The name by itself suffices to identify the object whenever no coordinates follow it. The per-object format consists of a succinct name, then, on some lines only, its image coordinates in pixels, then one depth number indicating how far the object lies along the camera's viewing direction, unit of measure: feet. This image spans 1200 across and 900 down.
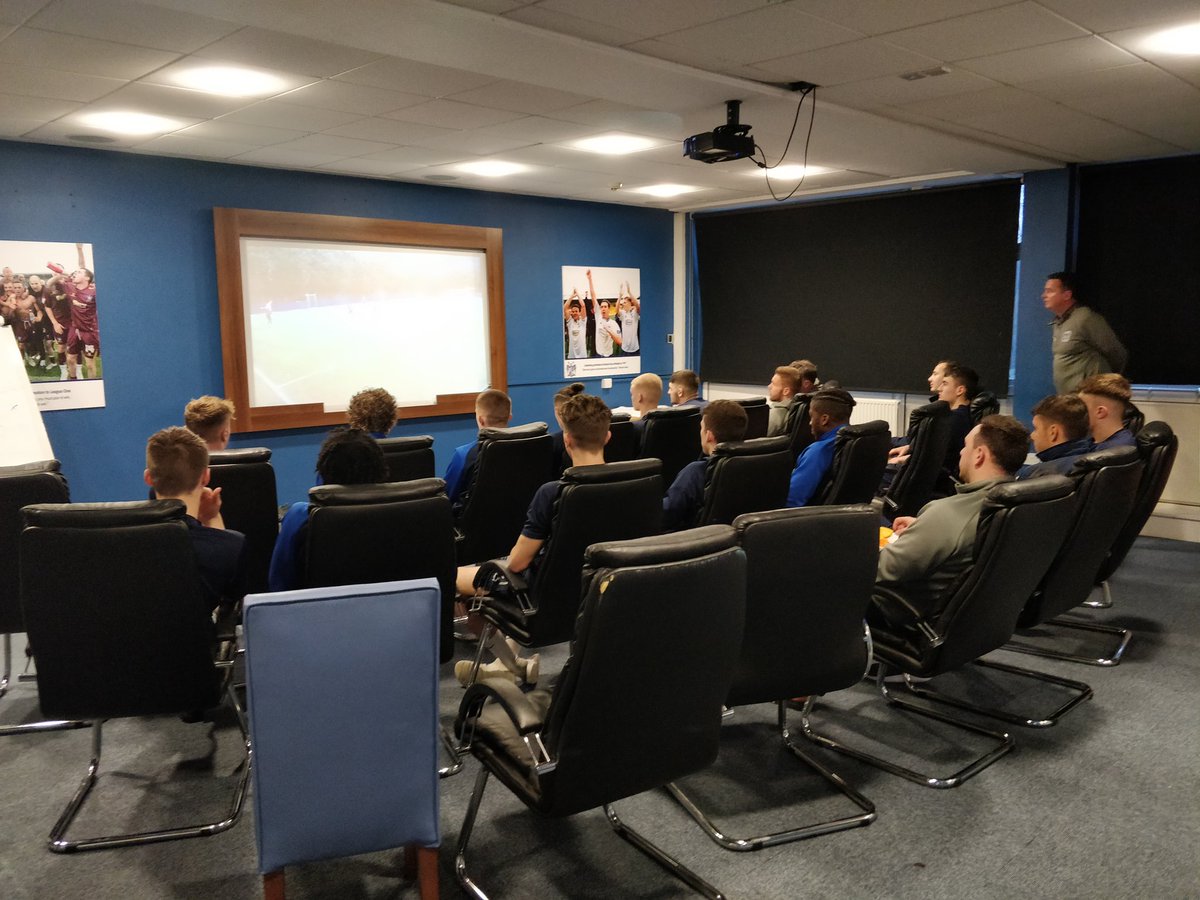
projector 15.74
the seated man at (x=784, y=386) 20.80
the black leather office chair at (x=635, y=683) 6.04
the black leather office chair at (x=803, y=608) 7.70
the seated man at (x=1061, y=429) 12.92
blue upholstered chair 6.21
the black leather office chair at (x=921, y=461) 16.46
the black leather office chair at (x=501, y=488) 13.33
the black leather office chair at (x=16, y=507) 10.23
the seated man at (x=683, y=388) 20.15
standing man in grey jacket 20.89
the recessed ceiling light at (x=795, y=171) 23.11
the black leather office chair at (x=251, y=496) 11.59
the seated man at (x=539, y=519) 9.72
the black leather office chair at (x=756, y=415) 17.94
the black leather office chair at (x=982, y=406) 19.08
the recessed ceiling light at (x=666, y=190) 26.25
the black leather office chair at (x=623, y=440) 16.01
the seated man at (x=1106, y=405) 14.20
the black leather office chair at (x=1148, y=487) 12.65
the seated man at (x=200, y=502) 8.59
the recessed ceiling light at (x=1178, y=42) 12.24
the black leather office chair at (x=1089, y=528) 10.40
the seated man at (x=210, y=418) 12.66
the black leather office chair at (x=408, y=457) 13.48
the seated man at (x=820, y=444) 13.62
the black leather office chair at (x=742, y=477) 11.49
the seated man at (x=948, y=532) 9.65
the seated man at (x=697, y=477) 11.80
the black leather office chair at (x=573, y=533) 9.52
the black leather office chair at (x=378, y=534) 8.57
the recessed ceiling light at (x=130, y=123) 16.33
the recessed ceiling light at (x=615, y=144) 18.98
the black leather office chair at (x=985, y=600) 8.73
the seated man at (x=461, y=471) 13.89
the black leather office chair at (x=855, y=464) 13.37
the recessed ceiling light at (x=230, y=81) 13.48
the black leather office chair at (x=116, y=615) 7.48
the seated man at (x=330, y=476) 8.86
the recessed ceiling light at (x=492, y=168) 21.84
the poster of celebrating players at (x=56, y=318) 18.52
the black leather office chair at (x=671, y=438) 16.26
